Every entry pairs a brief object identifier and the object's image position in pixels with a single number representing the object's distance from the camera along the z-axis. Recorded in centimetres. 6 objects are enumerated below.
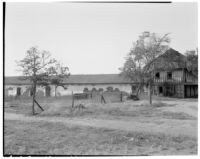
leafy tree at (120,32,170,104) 1435
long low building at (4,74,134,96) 2742
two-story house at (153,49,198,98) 2709
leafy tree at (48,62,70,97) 1425
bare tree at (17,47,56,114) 1275
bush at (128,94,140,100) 2292
